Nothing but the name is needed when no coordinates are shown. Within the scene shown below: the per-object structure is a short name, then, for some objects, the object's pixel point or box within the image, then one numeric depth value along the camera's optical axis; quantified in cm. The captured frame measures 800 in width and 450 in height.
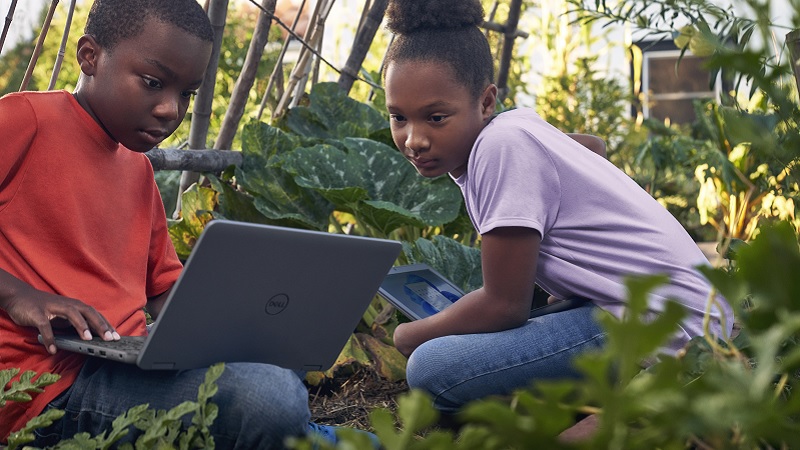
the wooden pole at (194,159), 271
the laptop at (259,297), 135
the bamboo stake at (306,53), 334
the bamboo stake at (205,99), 265
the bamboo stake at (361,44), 326
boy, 149
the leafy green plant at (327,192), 285
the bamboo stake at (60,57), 226
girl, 172
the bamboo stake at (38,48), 220
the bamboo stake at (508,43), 365
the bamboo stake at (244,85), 305
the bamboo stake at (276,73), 323
